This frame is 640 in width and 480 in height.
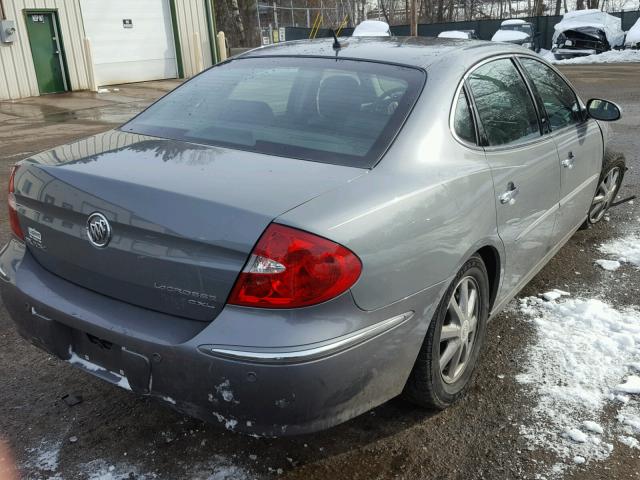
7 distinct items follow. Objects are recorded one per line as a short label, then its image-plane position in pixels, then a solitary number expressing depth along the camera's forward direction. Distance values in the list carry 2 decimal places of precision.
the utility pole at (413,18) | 25.34
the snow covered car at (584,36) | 24.20
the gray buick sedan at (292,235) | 2.00
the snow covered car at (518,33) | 25.02
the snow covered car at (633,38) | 24.00
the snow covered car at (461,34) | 24.46
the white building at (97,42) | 15.53
